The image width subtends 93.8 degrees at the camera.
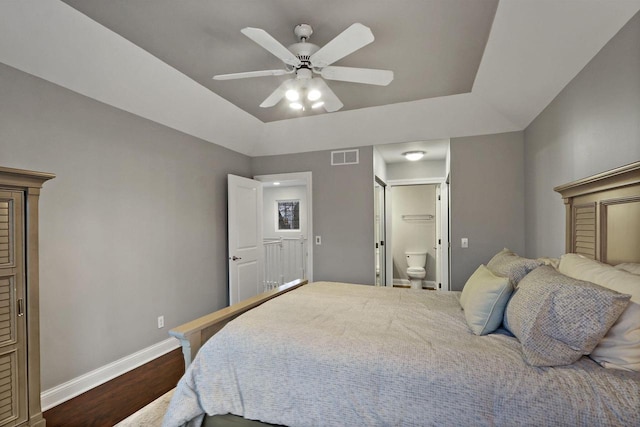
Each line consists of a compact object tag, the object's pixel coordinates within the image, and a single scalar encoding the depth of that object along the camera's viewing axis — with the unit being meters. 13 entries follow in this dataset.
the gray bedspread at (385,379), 1.14
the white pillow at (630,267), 1.39
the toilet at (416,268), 5.77
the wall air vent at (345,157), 4.04
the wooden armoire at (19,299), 1.68
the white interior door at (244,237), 3.90
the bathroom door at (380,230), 4.53
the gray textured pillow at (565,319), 1.16
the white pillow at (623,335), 1.16
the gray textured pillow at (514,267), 1.75
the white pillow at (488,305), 1.58
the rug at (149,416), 1.98
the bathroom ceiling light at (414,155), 4.54
